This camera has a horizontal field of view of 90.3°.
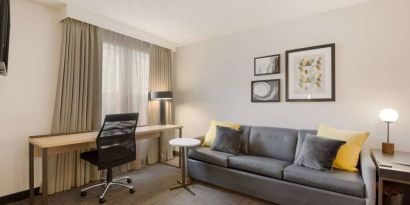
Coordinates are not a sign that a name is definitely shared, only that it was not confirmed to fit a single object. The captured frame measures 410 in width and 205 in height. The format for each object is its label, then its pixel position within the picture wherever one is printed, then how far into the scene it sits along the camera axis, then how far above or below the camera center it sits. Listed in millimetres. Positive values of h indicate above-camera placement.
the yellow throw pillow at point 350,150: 2282 -552
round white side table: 2803 -585
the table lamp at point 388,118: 2326 -186
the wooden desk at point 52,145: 2195 -512
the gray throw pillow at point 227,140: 3039 -585
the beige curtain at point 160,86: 4133 +350
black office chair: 2534 -573
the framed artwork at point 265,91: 3322 +194
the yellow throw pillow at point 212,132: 3351 -507
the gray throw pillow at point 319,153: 2258 -579
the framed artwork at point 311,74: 2861 +416
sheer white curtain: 3451 +499
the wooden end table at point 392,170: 1805 -617
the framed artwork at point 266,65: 3295 +622
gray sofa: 1981 -832
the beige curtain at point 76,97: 2826 +73
